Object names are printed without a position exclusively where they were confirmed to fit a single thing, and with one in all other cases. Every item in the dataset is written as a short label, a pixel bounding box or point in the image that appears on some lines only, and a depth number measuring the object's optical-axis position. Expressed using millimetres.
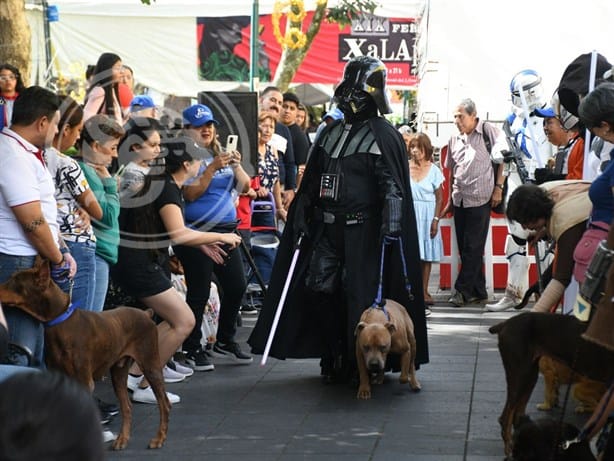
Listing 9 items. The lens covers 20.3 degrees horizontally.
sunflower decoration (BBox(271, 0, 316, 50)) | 31187
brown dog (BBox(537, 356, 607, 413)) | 10479
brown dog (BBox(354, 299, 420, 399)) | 11594
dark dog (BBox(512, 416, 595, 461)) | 6938
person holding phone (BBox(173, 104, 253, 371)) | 13054
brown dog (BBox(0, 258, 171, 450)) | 8917
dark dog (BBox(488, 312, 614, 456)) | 8822
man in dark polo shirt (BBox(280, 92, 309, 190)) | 20612
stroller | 18395
